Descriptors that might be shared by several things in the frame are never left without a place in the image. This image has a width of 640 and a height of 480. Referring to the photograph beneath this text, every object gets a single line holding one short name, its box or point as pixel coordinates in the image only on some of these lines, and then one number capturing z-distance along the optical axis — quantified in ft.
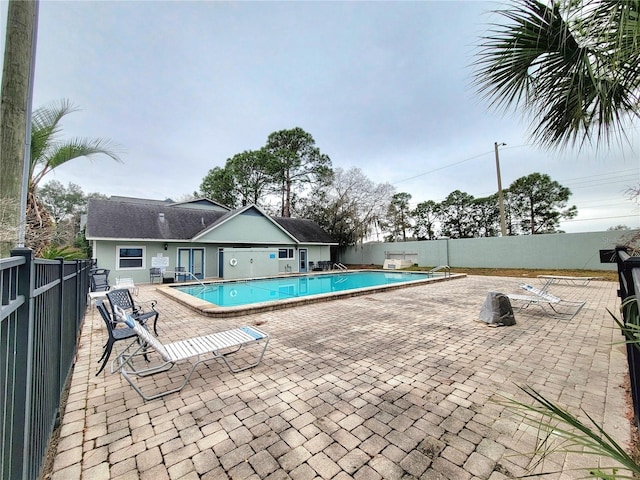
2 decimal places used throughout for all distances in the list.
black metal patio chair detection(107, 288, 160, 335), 16.76
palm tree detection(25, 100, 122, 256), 13.85
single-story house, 46.60
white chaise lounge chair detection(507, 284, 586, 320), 21.75
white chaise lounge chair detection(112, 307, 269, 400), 10.78
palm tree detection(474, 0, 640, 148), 7.33
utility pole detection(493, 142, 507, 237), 63.68
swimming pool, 24.23
